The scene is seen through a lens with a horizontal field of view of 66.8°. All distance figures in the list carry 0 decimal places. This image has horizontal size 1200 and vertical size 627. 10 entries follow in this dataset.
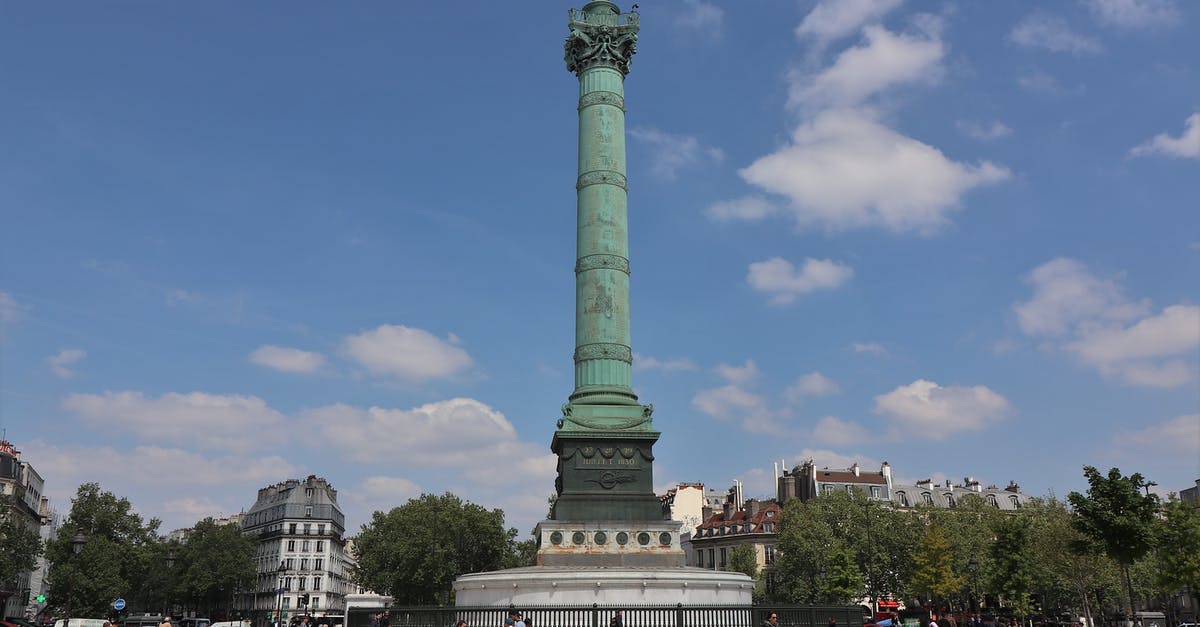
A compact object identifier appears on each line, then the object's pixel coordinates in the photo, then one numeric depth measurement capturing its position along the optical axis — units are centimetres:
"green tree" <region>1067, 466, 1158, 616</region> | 2939
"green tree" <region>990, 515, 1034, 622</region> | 4041
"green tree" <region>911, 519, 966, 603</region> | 4825
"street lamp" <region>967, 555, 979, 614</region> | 3086
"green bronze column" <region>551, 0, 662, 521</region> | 2802
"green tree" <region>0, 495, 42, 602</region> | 4775
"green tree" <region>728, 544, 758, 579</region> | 6812
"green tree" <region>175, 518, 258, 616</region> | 7450
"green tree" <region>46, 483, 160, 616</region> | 5516
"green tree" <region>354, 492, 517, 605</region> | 5603
